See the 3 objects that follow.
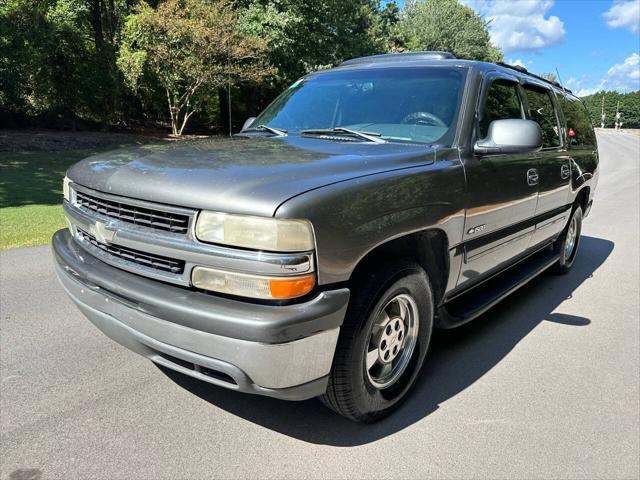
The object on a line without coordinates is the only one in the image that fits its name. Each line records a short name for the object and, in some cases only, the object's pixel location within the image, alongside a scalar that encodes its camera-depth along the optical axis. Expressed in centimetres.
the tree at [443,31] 4262
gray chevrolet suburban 211
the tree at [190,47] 1936
